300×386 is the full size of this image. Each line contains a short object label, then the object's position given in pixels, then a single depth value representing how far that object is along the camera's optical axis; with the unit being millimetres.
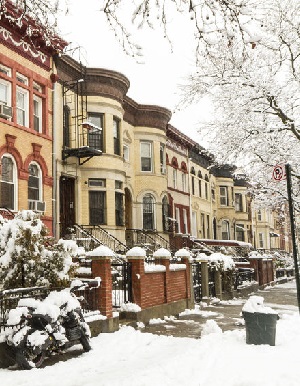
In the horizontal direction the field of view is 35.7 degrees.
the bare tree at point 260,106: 17875
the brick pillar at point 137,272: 12555
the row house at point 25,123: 16891
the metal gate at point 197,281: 17488
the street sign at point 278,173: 9838
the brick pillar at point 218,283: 18805
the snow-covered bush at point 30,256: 9023
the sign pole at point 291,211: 8242
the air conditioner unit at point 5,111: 16547
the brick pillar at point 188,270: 16297
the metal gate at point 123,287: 12469
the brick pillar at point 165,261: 14500
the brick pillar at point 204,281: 17734
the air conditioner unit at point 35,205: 17850
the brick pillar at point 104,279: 10734
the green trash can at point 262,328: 8758
